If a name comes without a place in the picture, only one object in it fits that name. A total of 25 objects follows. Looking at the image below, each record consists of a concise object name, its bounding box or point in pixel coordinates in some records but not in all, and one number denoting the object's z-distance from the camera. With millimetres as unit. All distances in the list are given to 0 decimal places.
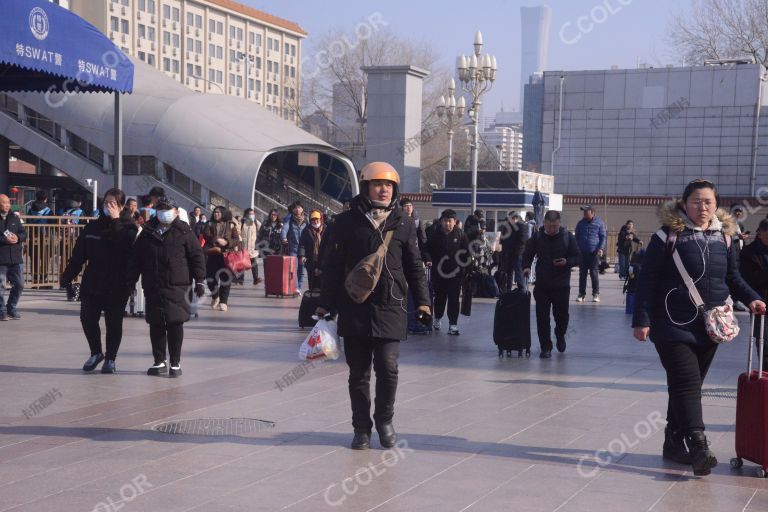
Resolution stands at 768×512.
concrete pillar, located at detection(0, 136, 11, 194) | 31978
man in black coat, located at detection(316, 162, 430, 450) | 6609
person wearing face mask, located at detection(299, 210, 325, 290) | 16056
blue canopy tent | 12438
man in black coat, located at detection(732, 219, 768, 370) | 8602
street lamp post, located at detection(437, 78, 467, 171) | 37031
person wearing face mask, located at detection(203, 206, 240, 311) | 16484
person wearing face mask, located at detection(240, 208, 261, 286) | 22467
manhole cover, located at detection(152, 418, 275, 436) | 7105
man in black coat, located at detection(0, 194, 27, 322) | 13984
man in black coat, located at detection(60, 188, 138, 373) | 9570
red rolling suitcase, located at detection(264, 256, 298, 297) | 19438
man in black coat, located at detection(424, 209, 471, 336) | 13367
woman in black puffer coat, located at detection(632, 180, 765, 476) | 6219
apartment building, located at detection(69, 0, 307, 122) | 91750
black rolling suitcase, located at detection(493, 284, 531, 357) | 11539
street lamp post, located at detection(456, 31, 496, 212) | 30019
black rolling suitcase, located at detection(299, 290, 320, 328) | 13492
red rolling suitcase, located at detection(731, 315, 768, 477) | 6004
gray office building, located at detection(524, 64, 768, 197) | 53562
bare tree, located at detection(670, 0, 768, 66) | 49469
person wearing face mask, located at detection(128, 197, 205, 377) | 9281
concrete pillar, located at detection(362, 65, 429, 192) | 46312
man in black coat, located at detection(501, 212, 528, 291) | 19016
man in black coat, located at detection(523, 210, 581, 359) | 11656
